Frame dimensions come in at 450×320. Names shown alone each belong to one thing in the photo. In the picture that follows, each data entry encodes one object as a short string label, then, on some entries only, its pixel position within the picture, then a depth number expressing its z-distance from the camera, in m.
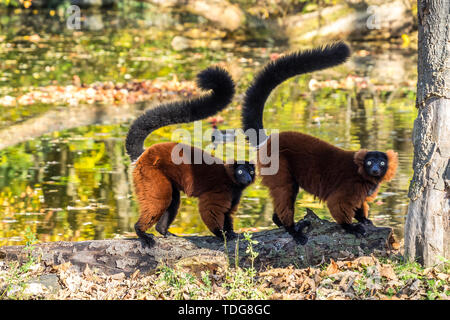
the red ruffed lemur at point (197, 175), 10.37
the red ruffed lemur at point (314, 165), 10.14
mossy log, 10.16
